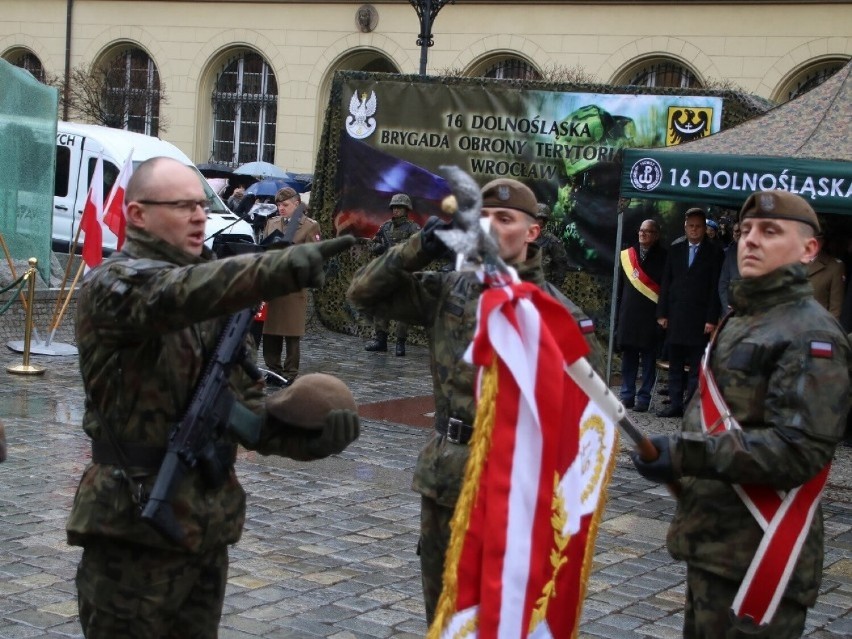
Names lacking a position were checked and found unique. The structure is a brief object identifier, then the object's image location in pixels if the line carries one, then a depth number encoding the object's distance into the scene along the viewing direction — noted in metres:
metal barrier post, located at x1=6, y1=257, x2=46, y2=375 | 12.16
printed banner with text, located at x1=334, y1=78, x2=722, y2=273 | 14.45
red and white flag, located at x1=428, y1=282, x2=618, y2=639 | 3.46
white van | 18.91
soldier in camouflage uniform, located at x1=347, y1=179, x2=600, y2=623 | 4.56
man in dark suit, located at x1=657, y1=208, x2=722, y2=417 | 11.62
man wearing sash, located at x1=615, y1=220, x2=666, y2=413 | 12.16
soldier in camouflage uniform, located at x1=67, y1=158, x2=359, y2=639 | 3.71
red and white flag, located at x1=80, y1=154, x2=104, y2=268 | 13.02
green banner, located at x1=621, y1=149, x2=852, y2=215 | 9.38
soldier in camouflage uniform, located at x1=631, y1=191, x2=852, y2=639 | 3.83
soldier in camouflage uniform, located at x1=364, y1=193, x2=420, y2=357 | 14.79
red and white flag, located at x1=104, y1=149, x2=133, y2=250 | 12.77
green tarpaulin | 15.01
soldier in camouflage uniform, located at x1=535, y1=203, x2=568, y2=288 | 13.17
